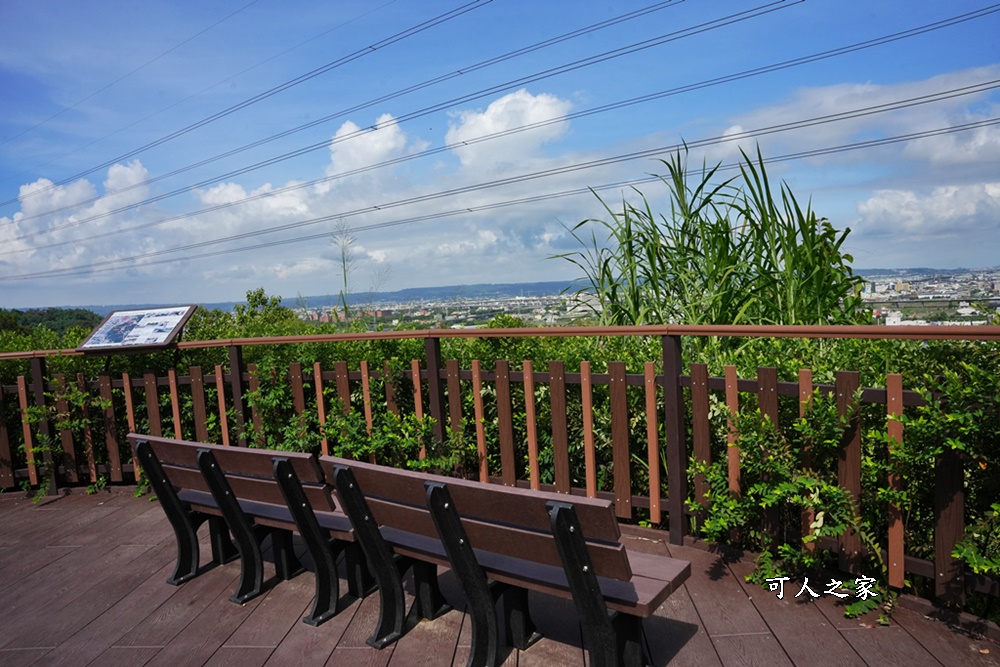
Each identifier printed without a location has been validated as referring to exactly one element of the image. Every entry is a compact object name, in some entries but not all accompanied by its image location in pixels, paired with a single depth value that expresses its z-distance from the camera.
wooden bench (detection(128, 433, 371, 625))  2.99
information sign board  5.18
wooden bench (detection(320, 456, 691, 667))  2.16
